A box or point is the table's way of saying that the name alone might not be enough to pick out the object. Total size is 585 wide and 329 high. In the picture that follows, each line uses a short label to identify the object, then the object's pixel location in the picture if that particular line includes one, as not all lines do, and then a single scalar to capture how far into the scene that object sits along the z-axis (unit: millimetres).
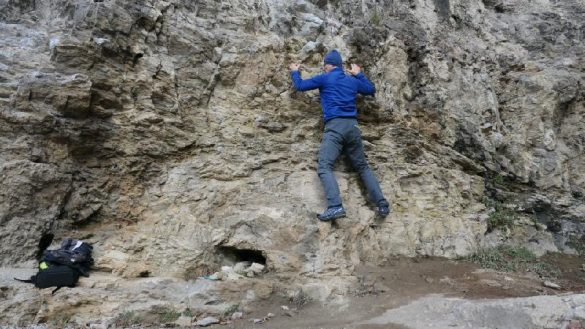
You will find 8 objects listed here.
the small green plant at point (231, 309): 5077
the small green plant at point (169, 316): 4883
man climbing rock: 6723
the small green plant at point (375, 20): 8734
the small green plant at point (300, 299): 5346
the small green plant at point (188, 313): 4979
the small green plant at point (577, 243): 7769
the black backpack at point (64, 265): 4887
